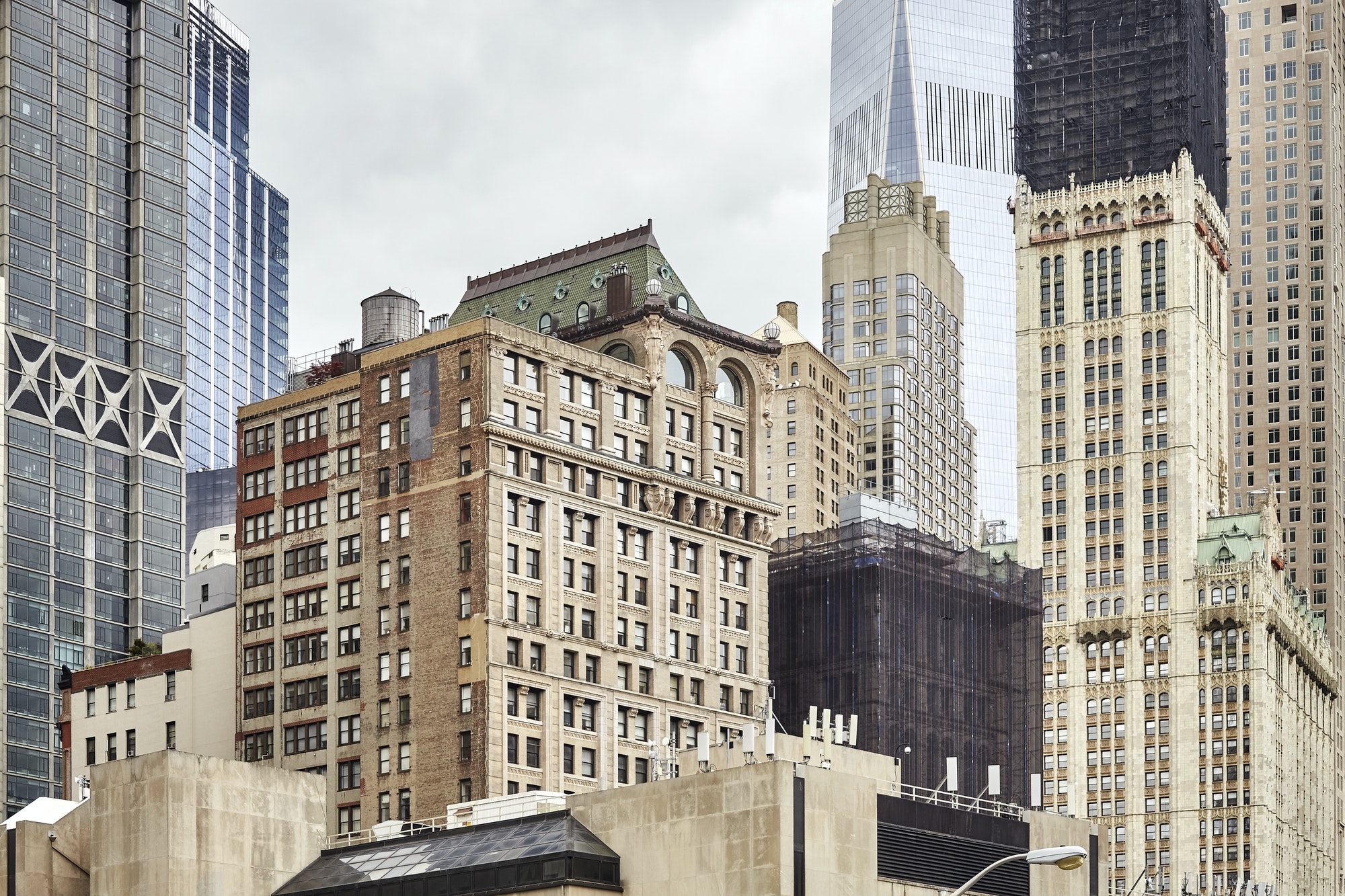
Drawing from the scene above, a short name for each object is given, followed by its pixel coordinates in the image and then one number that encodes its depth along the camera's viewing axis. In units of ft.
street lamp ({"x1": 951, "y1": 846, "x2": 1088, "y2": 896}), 245.04
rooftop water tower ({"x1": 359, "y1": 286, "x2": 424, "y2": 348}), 604.49
